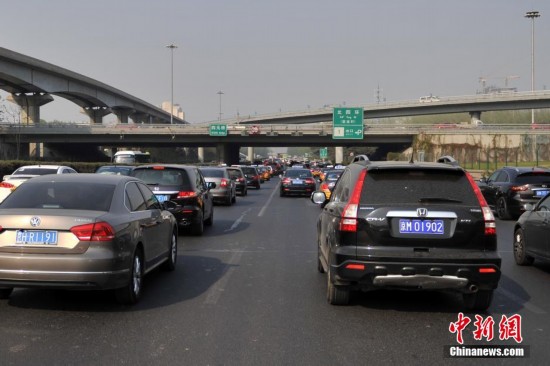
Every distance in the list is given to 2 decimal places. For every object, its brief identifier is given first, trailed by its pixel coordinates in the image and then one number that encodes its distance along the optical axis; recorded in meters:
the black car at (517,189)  16.98
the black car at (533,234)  8.84
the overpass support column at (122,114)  94.31
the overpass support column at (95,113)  84.68
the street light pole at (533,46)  78.19
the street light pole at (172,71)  90.28
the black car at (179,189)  13.06
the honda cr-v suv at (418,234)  6.02
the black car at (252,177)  38.44
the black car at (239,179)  30.29
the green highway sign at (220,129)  63.47
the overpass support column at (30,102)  67.25
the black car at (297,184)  29.72
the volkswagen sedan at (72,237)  5.98
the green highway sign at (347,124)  59.19
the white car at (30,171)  16.92
